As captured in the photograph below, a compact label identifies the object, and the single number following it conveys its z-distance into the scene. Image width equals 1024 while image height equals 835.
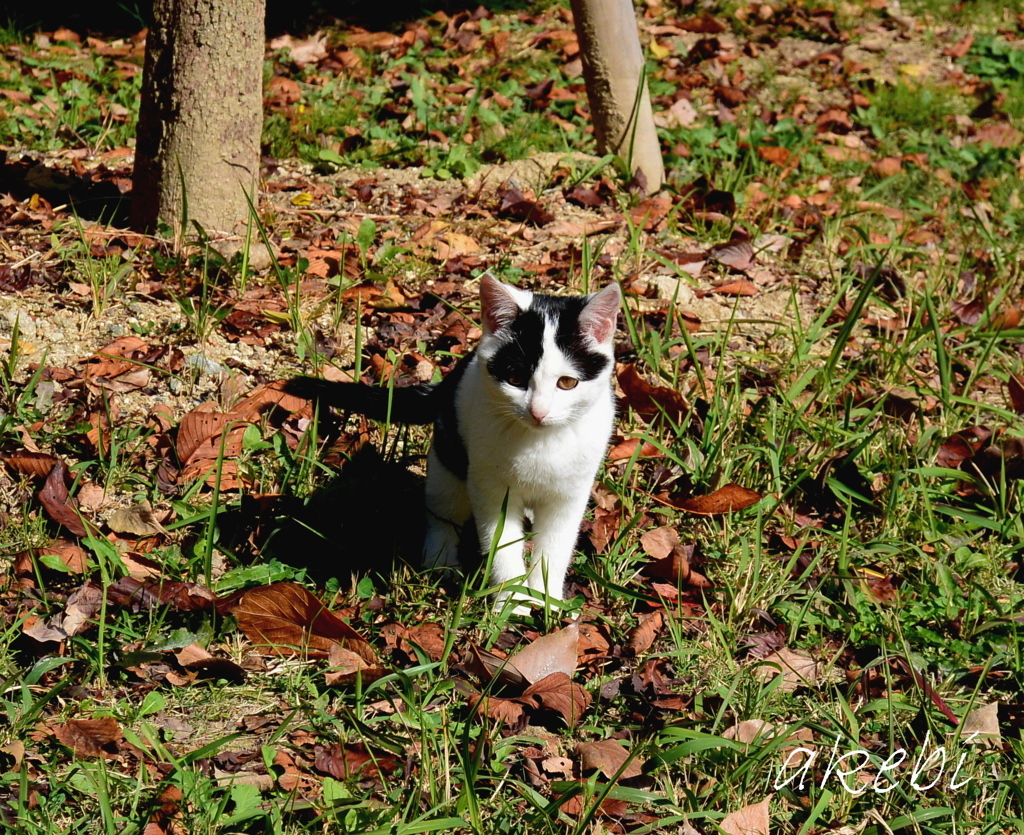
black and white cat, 5.10
